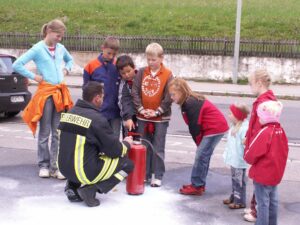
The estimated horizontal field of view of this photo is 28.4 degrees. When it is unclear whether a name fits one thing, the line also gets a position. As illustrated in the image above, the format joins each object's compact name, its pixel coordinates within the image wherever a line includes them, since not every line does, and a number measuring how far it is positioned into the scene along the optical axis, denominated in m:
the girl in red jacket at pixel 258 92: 5.46
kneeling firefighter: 6.16
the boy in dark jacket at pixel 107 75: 7.11
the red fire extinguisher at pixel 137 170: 6.64
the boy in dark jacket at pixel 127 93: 7.00
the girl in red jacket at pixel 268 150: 5.24
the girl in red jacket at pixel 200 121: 6.50
